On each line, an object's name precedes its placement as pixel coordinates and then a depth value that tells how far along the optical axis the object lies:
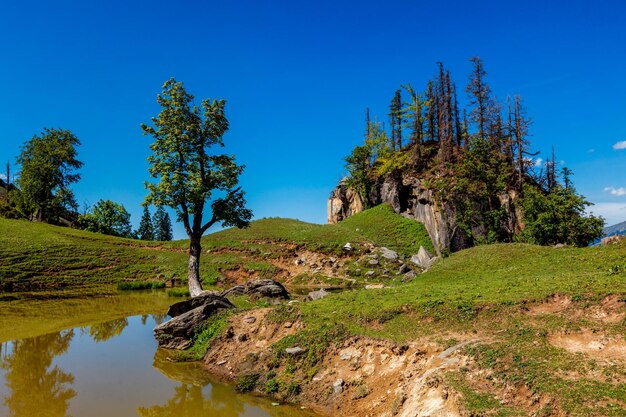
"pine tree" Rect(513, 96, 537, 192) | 50.93
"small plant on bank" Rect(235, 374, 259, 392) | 13.11
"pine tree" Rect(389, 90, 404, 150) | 83.70
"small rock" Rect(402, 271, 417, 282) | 31.53
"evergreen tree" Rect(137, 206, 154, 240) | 117.38
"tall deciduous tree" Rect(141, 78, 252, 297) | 26.19
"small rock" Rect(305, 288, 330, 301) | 23.91
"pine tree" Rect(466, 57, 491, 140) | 58.19
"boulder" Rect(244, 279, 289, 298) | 26.48
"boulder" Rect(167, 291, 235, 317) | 20.40
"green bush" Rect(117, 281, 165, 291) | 41.38
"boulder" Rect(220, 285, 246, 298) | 25.75
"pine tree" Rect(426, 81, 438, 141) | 74.38
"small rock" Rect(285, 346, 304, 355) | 13.79
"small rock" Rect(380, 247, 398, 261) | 48.88
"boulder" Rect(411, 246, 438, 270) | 46.63
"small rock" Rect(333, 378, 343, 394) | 11.84
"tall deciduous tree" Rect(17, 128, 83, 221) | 71.38
